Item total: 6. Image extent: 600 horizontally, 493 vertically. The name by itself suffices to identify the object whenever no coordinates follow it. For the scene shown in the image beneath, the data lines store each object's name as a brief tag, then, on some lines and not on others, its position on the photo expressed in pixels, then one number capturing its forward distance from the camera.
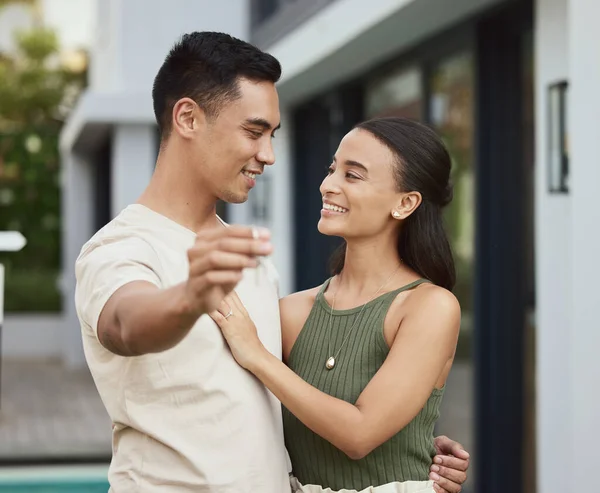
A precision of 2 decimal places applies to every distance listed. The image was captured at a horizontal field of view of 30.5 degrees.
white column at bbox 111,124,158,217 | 10.10
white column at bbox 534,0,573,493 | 4.38
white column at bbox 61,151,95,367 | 13.05
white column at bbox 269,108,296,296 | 9.52
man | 1.90
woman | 2.13
